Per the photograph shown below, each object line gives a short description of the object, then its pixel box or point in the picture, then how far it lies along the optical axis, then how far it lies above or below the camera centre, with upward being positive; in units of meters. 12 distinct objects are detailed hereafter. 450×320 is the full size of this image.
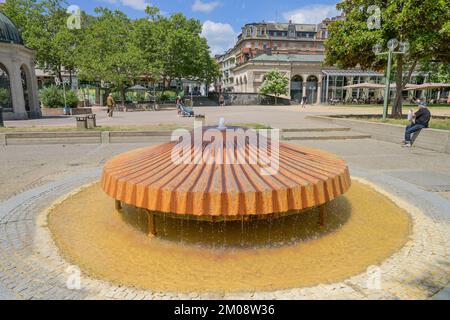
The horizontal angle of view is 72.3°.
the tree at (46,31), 36.88 +9.28
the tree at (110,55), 31.30 +5.38
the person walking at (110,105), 23.64 +0.11
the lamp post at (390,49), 13.62 +2.57
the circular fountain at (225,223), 2.90 -1.51
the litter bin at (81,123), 13.24 -0.70
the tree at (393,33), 13.88 +3.54
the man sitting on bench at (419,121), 10.04 -0.53
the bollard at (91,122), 13.83 -0.69
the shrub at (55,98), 26.98 +0.75
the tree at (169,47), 37.38 +7.41
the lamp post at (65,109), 26.15 -0.20
